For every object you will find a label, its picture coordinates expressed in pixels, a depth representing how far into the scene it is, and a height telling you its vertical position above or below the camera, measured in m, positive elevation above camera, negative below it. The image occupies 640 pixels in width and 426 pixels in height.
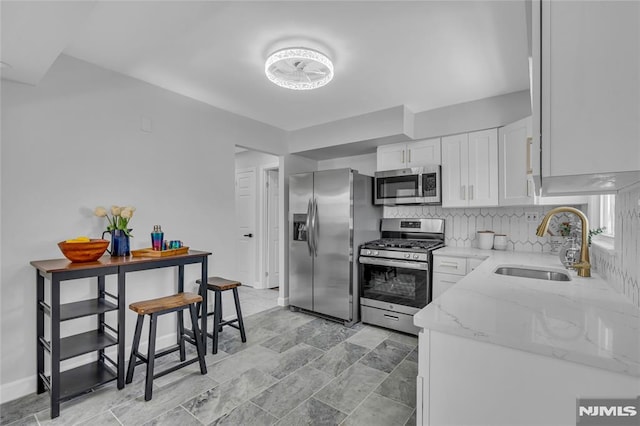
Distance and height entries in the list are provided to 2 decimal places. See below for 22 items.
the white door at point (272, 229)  5.22 -0.26
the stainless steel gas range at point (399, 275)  3.19 -0.66
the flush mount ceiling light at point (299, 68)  2.14 +1.09
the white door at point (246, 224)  5.32 -0.18
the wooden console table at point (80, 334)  1.90 -0.77
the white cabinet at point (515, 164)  2.75 +0.47
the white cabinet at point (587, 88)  0.70 +0.31
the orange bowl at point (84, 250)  2.04 -0.25
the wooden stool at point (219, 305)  2.81 -0.87
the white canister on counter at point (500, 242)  3.26 -0.29
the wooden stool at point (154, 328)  2.10 -0.82
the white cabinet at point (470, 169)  3.10 +0.47
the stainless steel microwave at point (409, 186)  3.39 +0.32
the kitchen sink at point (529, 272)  2.15 -0.42
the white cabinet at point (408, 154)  3.47 +0.70
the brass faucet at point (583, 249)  1.82 -0.21
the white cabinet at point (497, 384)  0.85 -0.52
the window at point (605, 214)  2.12 +0.00
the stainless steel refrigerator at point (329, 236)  3.53 -0.26
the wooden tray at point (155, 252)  2.41 -0.31
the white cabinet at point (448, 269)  2.98 -0.54
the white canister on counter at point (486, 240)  3.28 -0.27
